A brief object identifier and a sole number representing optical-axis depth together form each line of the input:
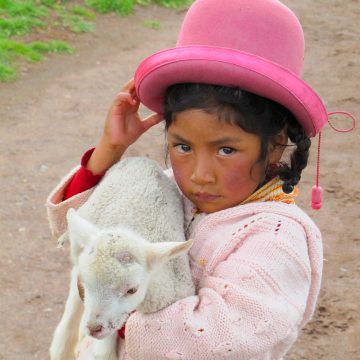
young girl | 2.20
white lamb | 2.13
